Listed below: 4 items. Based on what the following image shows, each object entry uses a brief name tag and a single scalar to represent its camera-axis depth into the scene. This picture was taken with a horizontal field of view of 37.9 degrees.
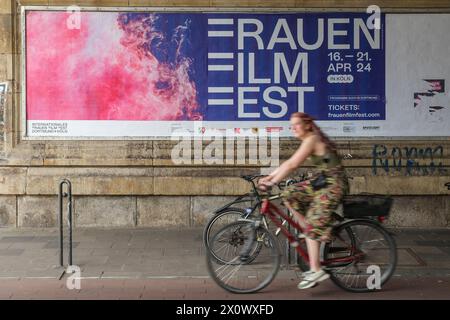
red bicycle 6.25
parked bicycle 6.50
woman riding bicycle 6.04
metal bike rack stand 7.15
